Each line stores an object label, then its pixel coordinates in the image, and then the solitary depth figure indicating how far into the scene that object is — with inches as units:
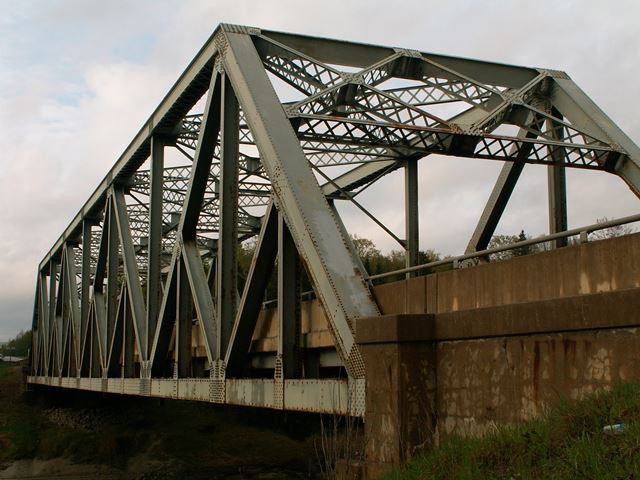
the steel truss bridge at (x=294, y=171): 421.7
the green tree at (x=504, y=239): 2507.8
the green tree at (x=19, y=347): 5900.6
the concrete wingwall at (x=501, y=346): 246.7
